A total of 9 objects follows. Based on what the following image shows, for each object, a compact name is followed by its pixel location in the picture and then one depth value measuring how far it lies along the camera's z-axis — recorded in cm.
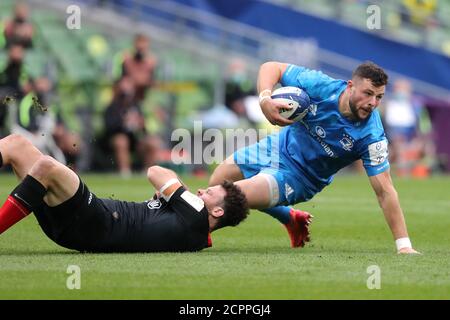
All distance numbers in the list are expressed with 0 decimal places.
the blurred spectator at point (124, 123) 2103
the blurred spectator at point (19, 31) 1980
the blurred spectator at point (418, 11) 2672
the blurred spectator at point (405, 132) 2439
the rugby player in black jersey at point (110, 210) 811
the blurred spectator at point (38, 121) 1786
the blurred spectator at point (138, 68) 2106
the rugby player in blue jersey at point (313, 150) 912
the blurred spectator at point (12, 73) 1967
